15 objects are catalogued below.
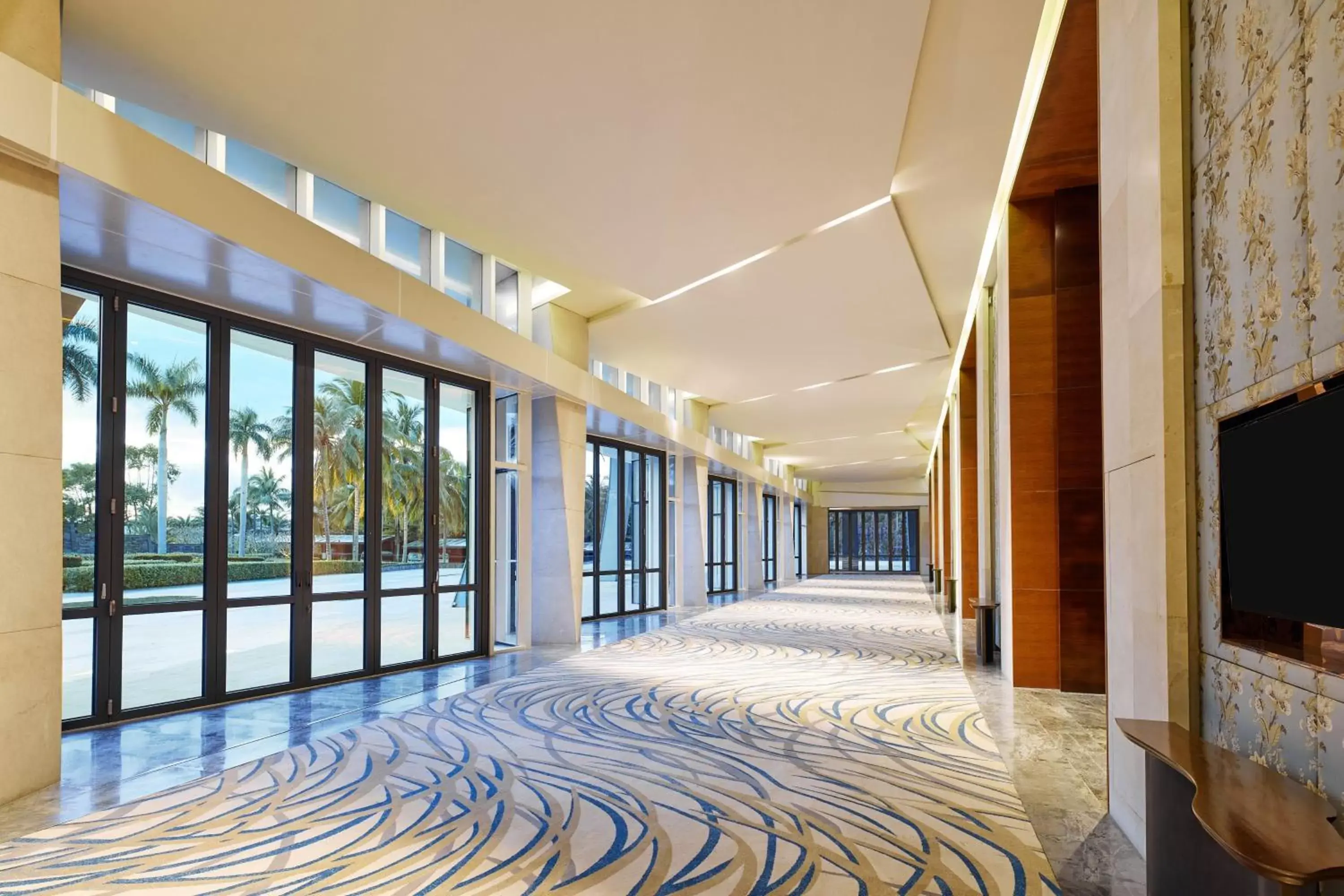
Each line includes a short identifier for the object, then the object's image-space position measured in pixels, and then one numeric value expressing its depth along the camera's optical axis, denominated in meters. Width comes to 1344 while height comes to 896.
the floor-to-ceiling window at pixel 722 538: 22.23
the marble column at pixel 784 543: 29.14
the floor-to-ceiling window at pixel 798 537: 35.34
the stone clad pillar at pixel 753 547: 23.89
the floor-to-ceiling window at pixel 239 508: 6.13
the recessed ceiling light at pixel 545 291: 10.81
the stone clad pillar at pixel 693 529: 18.62
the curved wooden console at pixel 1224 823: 1.80
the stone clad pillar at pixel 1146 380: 3.16
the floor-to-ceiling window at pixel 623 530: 15.08
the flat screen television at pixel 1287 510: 2.06
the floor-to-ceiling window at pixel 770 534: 28.42
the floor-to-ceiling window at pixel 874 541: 37.97
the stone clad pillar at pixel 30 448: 4.40
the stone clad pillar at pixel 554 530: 11.28
